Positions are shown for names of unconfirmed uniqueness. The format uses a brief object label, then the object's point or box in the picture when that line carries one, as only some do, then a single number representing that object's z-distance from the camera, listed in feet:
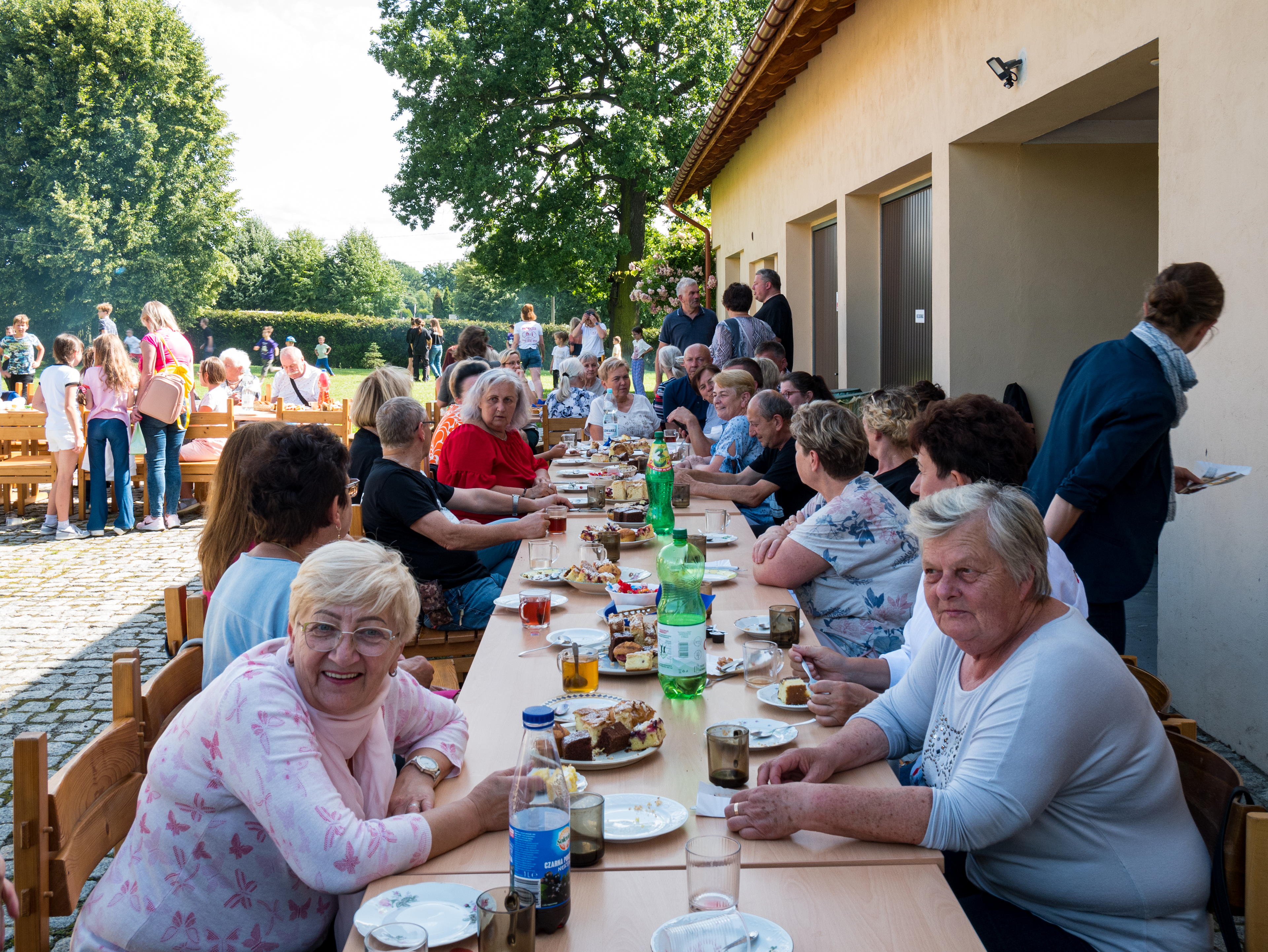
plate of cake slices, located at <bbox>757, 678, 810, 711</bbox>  8.10
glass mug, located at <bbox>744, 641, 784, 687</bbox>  8.68
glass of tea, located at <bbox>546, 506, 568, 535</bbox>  15.56
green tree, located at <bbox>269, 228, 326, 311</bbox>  180.04
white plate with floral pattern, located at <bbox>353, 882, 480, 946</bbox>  5.15
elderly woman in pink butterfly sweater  5.82
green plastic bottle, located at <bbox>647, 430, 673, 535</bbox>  15.89
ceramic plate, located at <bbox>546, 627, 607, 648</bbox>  9.71
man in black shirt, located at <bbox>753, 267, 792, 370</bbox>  30.19
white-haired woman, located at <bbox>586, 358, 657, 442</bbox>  28.43
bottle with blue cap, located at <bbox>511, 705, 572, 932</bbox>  5.13
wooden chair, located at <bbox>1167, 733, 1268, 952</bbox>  5.44
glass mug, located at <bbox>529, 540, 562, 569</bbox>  12.62
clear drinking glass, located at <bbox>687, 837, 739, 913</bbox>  5.06
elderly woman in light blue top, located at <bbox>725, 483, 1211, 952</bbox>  6.07
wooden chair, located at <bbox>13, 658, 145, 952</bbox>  5.86
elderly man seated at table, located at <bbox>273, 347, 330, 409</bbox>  39.40
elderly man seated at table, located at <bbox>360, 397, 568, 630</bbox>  14.93
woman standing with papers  11.53
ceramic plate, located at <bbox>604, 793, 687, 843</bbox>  6.06
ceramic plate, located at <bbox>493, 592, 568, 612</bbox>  11.16
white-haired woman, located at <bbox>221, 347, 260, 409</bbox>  38.55
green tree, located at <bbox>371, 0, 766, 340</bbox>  77.36
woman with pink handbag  30.01
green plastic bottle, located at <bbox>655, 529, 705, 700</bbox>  8.16
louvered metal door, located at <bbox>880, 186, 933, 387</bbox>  26.63
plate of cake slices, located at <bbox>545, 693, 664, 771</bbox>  7.06
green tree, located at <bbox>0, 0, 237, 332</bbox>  106.22
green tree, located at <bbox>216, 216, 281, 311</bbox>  172.76
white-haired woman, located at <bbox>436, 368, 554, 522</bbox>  19.25
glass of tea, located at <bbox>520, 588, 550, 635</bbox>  10.23
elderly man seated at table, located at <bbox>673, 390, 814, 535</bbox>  18.86
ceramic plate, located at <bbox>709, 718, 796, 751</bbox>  7.32
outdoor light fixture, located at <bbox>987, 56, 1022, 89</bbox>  18.38
